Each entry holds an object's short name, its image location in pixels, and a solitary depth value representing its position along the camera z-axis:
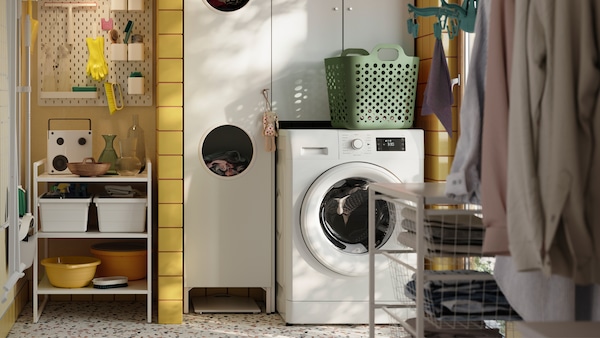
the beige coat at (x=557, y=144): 1.81
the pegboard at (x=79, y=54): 4.84
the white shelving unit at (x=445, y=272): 2.59
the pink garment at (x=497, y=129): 2.00
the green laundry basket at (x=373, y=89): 4.29
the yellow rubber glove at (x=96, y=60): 4.80
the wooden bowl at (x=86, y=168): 4.39
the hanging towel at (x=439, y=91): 3.04
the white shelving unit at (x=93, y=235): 4.33
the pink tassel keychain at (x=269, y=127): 4.41
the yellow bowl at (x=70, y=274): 4.39
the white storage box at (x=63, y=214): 4.35
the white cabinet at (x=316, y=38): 4.53
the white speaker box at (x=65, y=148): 4.77
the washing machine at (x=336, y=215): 4.27
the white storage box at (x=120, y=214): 4.39
